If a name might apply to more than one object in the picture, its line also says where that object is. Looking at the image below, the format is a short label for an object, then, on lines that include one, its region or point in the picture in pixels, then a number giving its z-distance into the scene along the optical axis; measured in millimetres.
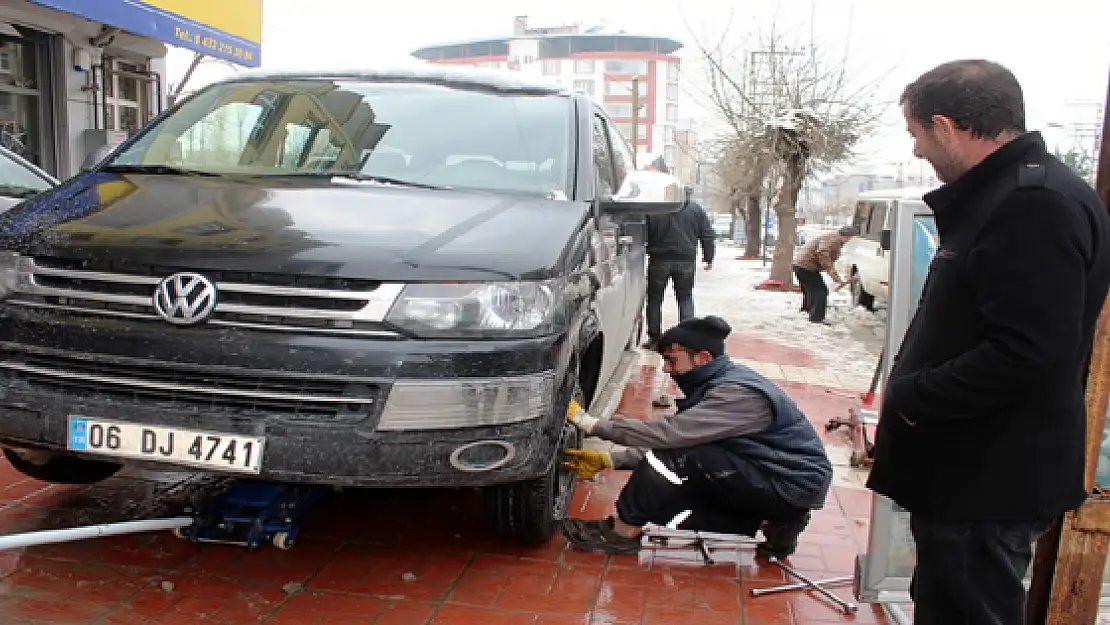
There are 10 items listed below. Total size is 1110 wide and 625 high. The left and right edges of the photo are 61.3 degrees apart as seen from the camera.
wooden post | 2488
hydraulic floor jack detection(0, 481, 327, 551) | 3283
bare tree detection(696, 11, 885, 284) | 17516
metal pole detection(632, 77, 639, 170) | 29508
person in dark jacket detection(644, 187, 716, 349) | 8836
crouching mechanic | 3482
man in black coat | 1853
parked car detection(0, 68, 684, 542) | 2727
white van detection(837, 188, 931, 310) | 12492
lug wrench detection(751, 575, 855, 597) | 3326
